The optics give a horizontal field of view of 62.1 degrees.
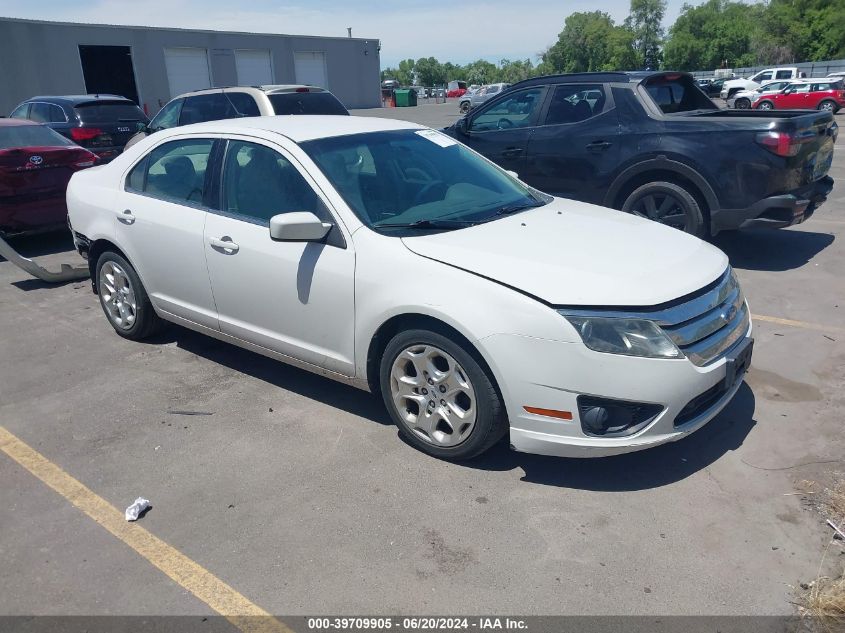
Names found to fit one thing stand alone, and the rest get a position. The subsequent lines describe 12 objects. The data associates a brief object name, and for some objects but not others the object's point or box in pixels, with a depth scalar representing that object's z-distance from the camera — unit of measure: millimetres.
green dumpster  52062
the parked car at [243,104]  9836
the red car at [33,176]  7812
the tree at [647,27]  106438
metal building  31844
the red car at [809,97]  29641
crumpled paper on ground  3285
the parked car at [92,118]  12336
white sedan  3160
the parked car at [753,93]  32594
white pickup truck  38375
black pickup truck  6344
